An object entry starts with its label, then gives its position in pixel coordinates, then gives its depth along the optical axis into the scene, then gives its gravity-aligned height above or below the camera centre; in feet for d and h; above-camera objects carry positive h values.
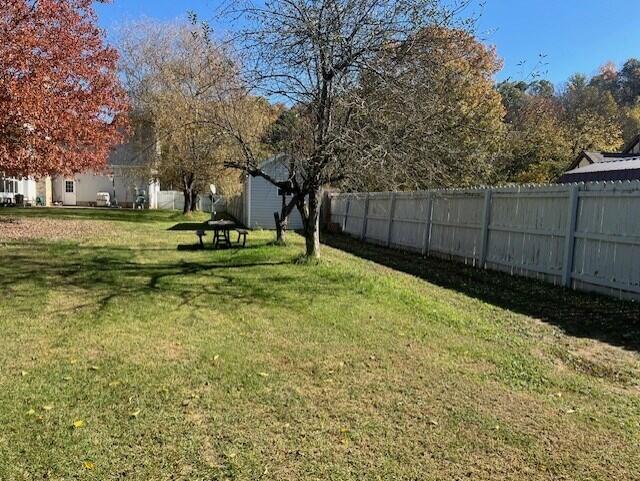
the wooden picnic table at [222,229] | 43.16 -3.35
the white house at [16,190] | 102.71 -1.84
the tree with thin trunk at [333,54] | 28.27 +7.63
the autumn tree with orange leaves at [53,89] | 47.39 +9.15
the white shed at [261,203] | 80.84 -1.66
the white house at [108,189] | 140.36 -0.90
